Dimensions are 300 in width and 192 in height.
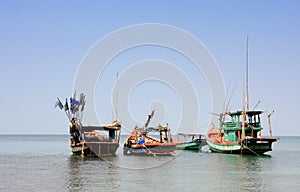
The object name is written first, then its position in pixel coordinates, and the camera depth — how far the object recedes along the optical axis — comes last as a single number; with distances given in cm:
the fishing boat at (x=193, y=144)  8732
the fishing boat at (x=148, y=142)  6438
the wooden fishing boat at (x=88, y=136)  6100
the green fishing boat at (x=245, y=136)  6706
